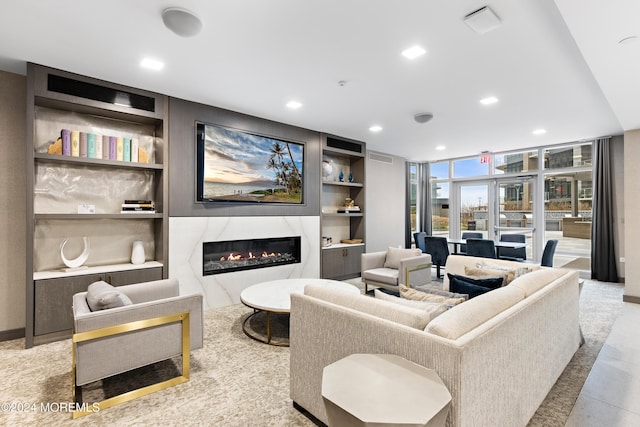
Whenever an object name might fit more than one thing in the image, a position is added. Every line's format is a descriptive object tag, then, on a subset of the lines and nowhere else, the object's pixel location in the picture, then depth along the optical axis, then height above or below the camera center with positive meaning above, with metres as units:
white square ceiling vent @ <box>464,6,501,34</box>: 2.17 +1.40
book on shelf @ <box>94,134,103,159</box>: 3.43 +0.79
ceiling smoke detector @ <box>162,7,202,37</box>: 2.20 +1.42
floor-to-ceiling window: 6.35 +0.43
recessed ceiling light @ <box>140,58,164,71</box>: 2.94 +1.46
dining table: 5.57 -0.52
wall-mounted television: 4.14 +0.72
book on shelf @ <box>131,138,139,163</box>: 3.66 +0.78
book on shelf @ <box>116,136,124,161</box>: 3.56 +0.78
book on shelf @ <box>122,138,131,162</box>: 3.60 +0.77
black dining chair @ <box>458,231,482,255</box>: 7.13 -0.44
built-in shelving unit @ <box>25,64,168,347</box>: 3.04 +0.28
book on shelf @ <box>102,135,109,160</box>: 3.48 +0.77
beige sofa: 1.32 -0.63
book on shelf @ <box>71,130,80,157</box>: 3.27 +0.77
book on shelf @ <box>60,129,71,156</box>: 3.22 +0.78
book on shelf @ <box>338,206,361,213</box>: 6.08 +0.14
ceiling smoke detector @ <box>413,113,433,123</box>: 4.49 +1.43
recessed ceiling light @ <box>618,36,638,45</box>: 2.22 +1.26
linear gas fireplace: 4.29 -0.57
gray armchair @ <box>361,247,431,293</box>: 4.45 -0.80
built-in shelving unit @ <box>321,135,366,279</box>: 5.69 +0.26
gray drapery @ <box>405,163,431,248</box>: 8.55 +0.43
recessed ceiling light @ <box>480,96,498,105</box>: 3.84 +1.44
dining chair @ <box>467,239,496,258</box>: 5.35 -0.56
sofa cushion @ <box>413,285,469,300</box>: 2.05 -0.52
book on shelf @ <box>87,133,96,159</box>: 3.38 +0.77
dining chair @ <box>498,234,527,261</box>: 5.85 -0.71
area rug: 1.97 -1.27
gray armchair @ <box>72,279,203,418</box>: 2.02 -0.85
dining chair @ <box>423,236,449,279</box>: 5.76 -0.63
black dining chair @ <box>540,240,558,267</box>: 5.08 -0.61
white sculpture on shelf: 3.30 -0.44
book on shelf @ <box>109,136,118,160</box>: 3.52 +0.77
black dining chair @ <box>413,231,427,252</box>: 6.90 -0.53
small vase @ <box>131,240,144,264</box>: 3.72 -0.44
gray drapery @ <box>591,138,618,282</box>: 5.65 -0.05
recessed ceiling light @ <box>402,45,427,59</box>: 2.68 +1.44
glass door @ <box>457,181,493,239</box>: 7.70 +0.19
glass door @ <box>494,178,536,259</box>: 6.93 +0.14
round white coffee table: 2.97 -0.84
